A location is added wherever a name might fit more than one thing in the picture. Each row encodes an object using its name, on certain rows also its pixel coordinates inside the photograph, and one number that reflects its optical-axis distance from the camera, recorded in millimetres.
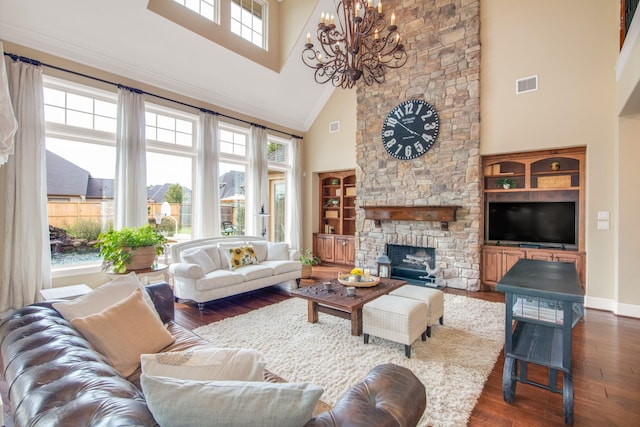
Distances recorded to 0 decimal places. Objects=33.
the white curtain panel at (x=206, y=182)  5605
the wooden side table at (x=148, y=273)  3662
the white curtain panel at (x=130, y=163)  4559
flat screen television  4836
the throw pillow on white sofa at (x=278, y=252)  5461
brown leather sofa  955
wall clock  5727
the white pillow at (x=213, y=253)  4742
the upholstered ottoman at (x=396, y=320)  2869
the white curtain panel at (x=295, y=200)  7688
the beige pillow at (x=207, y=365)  1174
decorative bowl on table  3661
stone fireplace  5320
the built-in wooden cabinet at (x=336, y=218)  7496
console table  1974
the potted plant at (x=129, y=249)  3635
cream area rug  2338
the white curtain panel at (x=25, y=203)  3662
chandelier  3016
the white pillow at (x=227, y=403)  919
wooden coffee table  3246
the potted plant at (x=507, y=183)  5309
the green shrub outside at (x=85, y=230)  4344
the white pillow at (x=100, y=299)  1846
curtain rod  3725
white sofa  4113
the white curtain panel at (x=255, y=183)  6598
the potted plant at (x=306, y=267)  5859
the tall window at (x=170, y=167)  5145
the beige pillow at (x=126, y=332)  1717
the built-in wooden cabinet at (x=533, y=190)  4672
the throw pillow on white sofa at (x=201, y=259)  4324
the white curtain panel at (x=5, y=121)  1862
